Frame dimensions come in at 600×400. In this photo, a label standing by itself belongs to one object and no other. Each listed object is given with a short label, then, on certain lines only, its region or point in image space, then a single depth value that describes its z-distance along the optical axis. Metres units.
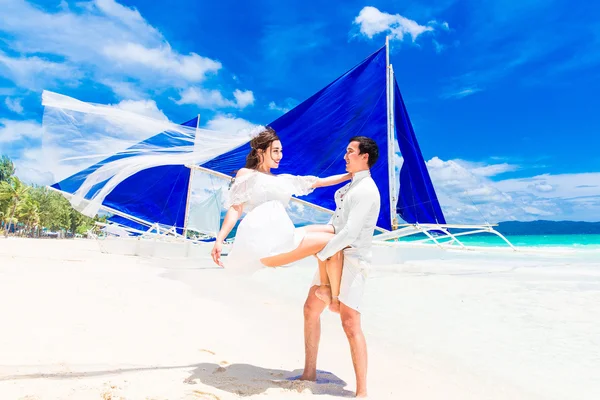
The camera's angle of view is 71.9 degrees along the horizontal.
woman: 2.52
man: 2.49
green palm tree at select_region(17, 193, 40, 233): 52.56
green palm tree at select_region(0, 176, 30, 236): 49.62
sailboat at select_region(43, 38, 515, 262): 11.41
